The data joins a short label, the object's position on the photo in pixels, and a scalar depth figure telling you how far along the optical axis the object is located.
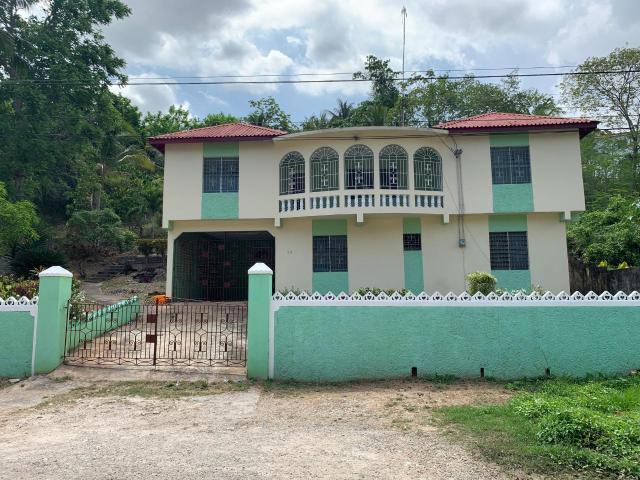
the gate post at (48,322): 7.72
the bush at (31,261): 16.53
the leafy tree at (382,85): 28.97
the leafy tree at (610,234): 12.51
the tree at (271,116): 28.97
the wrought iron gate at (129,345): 8.15
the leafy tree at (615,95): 20.35
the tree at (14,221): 14.44
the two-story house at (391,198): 14.30
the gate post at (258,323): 7.45
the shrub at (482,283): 11.77
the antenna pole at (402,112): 24.51
